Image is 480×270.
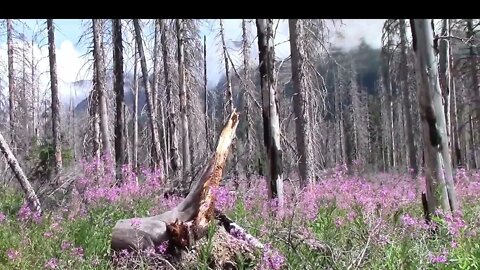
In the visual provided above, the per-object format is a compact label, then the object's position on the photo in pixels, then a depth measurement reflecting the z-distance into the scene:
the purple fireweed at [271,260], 4.22
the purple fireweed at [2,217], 6.43
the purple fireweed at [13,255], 5.15
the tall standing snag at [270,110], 8.20
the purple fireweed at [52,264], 4.73
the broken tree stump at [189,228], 5.57
